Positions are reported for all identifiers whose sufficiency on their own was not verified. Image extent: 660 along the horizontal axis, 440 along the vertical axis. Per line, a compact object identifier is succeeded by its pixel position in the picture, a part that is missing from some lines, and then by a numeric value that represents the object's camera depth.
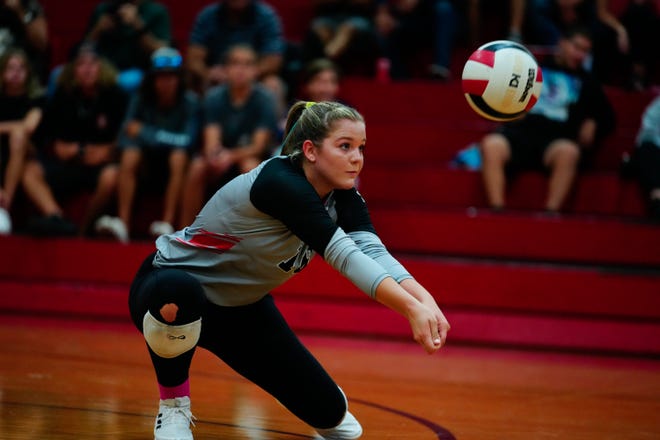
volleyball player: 5.64
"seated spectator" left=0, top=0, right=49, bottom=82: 14.69
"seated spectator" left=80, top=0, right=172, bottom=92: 15.01
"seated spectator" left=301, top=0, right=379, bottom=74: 14.71
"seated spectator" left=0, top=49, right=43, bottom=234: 13.14
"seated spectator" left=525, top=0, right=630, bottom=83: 13.73
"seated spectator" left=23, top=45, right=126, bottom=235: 13.67
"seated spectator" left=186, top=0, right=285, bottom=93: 14.53
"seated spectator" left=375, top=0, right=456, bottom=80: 14.97
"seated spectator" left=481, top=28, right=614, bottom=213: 12.58
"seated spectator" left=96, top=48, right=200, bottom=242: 12.95
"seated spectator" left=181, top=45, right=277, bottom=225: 12.64
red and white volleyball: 6.67
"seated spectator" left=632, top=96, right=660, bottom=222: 12.17
